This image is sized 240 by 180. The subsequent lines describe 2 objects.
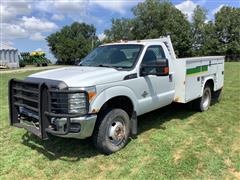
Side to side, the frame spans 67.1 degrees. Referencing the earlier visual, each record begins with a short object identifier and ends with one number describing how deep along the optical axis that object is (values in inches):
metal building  1139.3
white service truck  110.2
